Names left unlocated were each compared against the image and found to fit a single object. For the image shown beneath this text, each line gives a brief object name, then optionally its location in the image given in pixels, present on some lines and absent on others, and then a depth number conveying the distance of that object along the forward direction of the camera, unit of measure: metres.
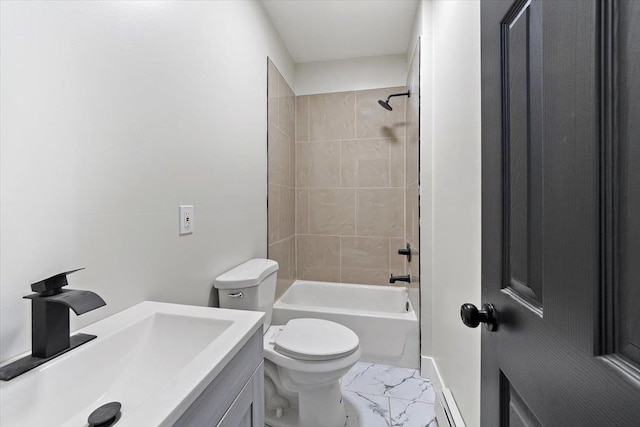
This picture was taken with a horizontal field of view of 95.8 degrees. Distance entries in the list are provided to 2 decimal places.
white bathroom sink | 0.53
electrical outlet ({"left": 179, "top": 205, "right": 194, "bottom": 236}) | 1.18
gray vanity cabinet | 0.60
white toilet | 1.34
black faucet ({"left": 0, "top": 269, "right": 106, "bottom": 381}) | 0.62
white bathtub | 1.99
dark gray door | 0.32
